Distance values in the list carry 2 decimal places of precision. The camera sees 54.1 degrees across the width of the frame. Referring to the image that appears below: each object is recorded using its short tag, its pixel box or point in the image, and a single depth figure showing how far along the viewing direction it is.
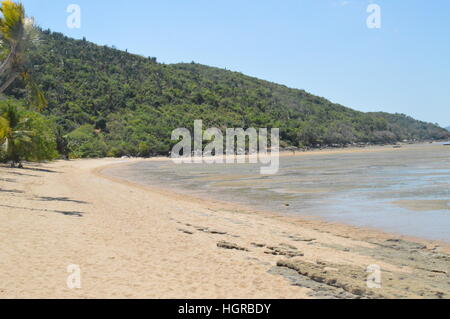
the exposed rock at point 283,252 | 9.78
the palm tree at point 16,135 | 30.73
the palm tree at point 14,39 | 15.66
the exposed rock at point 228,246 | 10.22
